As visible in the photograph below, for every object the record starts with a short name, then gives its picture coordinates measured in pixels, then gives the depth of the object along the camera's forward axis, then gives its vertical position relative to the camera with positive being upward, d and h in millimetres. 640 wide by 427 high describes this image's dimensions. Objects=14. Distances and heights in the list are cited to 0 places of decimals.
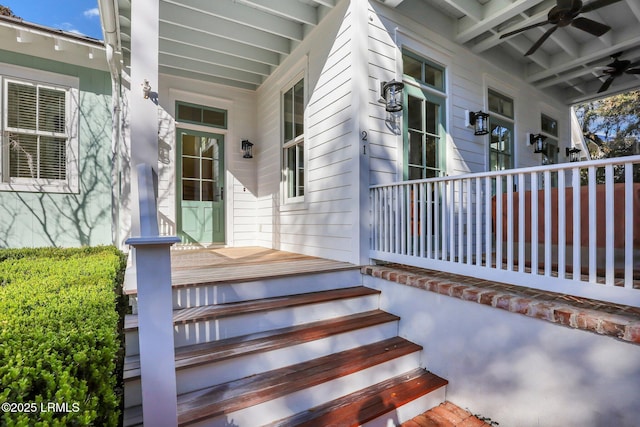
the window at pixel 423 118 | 3732 +1229
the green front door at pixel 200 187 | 5145 +511
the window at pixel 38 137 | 4348 +1179
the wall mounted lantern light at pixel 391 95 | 3248 +1290
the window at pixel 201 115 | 5094 +1730
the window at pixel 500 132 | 4961 +1355
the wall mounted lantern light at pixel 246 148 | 5473 +1206
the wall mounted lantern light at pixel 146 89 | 2451 +1020
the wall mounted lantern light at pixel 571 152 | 6402 +1263
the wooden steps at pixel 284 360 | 1722 -969
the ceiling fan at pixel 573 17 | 3078 +2073
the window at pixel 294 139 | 4434 +1122
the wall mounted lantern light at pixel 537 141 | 5508 +1279
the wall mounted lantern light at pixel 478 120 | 4430 +1348
